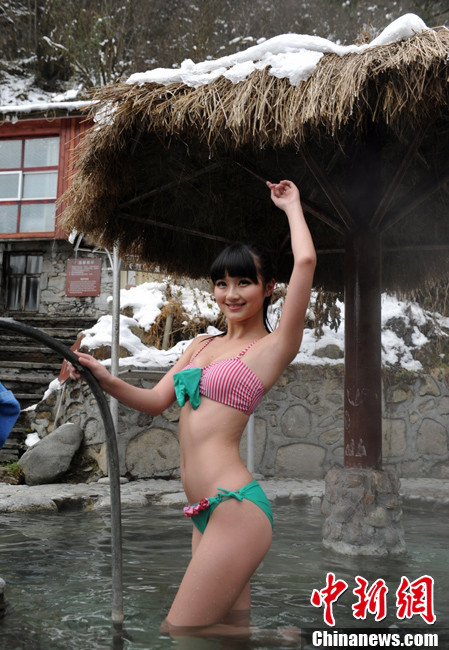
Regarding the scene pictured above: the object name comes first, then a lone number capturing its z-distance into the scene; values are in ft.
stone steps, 27.12
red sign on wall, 43.27
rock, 21.66
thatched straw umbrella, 10.87
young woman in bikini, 6.56
